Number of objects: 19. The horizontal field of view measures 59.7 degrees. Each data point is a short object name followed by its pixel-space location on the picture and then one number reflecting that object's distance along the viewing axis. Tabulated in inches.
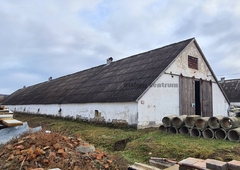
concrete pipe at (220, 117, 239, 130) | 258.4
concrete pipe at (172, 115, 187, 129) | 300.1
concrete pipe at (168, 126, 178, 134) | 310.3
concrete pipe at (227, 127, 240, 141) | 252.2
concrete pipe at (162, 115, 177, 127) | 311.1
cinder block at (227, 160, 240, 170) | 127.0
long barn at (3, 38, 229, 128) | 378.0
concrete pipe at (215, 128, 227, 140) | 263.4
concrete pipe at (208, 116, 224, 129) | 268.4
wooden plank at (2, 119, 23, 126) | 219.6
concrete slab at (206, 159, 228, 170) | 127.6
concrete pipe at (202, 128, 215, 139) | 273.1
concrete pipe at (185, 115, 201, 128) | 291.0
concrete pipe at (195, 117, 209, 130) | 278.6
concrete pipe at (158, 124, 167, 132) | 318.7
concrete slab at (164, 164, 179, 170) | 157.2
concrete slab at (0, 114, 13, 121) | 238.0
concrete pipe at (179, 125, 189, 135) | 300.2
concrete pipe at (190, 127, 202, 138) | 287.3
